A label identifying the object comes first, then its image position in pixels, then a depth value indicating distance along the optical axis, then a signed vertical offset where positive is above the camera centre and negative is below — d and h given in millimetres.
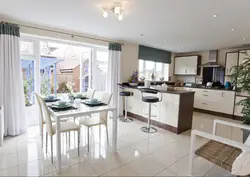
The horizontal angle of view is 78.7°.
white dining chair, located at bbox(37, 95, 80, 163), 2252 -779
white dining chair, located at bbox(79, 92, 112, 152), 2761 -784
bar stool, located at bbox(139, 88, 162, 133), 3466 -469
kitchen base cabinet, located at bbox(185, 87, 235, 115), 4974 -688
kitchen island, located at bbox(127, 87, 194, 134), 3512 -772
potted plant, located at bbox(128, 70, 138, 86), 5055 +36
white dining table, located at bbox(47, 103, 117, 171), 2051 -502
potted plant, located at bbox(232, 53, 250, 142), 2229 -2
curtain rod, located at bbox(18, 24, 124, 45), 3595 +1123
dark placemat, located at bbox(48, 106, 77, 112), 2288 -473
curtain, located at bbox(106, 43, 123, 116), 4539 +262
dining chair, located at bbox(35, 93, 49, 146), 2646 -739
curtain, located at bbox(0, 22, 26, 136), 3018 -39
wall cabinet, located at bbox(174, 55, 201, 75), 6183 +629
